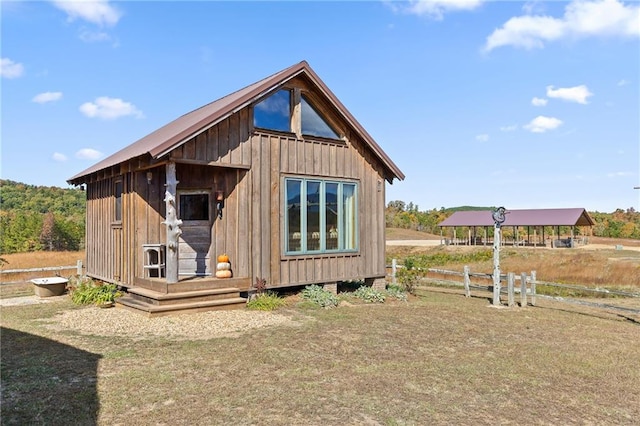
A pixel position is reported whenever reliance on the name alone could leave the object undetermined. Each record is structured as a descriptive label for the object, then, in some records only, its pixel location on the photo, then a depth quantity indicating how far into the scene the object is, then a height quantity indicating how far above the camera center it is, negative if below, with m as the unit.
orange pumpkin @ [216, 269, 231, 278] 10.93 -1.12
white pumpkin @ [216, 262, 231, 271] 11.02 -0.94
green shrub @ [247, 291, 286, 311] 10.66 -1.78
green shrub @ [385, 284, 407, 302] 13.04 -1.93
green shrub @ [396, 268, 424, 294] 14.42 -1.61
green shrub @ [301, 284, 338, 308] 11.38 -1.77
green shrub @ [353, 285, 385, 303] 12.51 -1.88
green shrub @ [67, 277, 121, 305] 11.14 -1.65
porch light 11.27 +0.64
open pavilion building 43.06 +0.60
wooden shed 10.35 +0.68
